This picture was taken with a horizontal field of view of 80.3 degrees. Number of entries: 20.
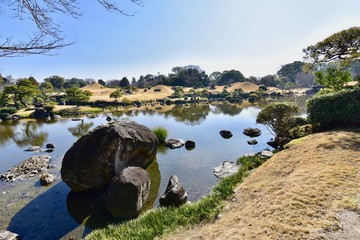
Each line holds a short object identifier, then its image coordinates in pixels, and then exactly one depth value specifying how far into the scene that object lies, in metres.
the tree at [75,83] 83.53
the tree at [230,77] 100.50
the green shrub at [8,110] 34.52
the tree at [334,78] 13.23
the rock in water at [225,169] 9.64
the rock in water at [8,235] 5.86
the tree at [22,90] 35.95
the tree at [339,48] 11.49
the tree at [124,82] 88.56
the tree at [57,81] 88.56
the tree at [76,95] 40.56
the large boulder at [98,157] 8.33
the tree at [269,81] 93.62
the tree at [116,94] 50.16
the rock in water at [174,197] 7.18
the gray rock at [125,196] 6.80
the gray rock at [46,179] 9.63
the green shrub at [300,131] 10.91
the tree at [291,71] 103.31
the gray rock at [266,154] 9.59
